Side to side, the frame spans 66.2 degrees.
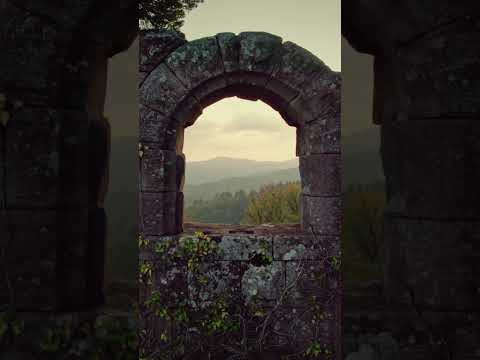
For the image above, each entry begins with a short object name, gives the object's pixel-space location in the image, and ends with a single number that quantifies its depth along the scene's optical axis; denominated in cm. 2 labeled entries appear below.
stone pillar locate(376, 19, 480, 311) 201
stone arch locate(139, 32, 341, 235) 359
